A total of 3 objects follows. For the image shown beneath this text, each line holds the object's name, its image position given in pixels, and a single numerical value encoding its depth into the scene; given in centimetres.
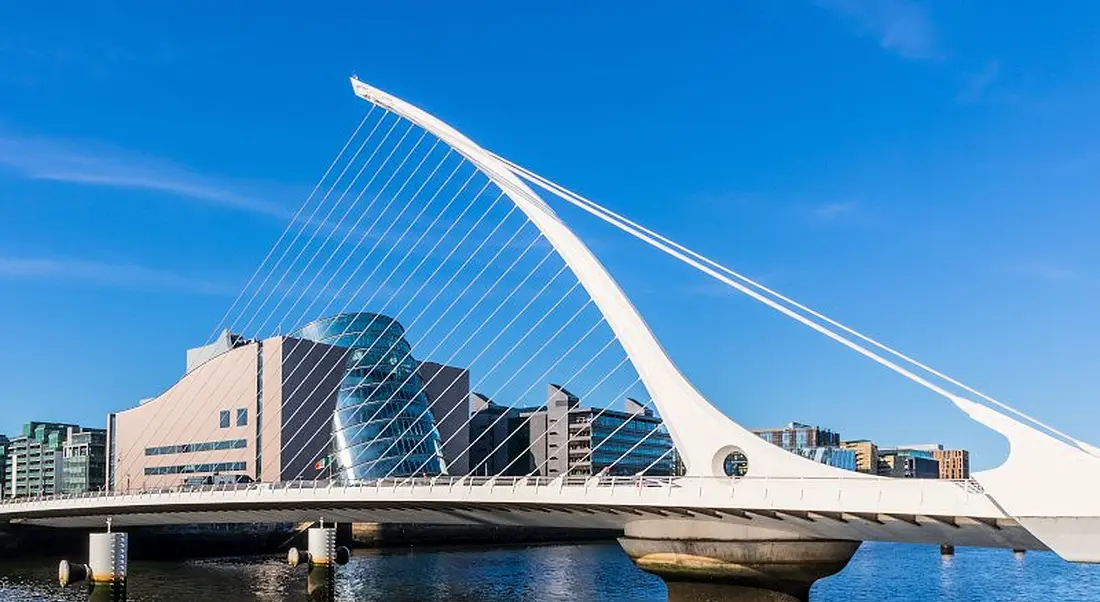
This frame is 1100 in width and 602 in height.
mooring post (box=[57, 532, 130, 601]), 3869
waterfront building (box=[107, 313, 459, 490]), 9750
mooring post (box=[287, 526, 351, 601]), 4403
